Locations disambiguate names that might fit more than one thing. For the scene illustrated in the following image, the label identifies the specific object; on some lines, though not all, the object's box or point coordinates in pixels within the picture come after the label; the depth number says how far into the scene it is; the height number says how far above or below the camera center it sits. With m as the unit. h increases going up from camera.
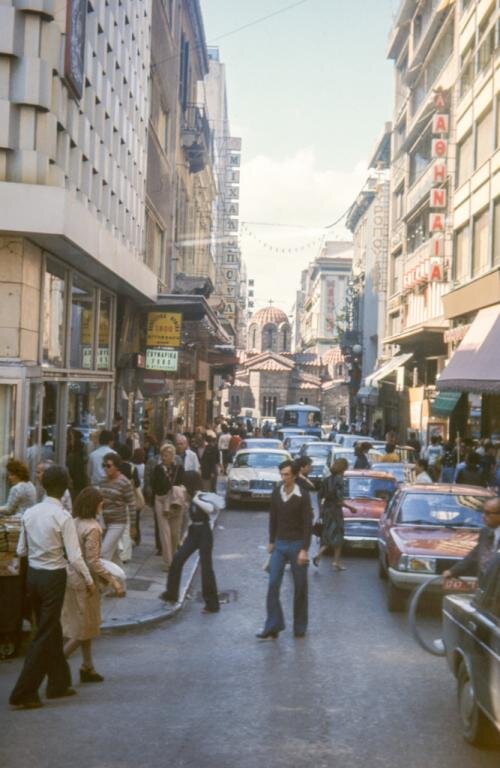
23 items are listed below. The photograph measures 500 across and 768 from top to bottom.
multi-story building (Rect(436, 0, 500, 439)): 25.92 +5.94
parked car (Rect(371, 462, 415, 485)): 22.30 -1.14
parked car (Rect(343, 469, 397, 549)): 17.27 -1.50
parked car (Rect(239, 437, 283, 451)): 30.62 -0.88
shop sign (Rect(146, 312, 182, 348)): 26.94 +2.18
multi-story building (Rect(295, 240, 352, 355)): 133.62 +16.86
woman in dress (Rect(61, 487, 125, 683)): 8.28 -1.50
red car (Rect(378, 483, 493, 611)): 11.77 -1.41
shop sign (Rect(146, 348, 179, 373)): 26.61 +1.33
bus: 69.25 -0.05
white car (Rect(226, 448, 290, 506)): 25.39 -1.56
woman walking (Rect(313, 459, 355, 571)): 15.59 -1.50
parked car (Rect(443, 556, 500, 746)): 6.39 -1.57
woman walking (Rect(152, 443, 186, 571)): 14.57 -1.24
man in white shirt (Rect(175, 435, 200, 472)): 18.08 -0.77
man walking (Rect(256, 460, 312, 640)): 10.57 -1.38
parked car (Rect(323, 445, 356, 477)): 27.17 -1.02
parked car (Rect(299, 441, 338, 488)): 30.17 -1.21
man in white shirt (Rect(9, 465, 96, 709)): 7.72 -1.26
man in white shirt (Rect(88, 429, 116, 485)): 15.34 -0.73
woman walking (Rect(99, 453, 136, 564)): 12.16 -1.12
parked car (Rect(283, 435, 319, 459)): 38.86 -1.02
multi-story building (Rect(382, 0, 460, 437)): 35.62 +8.76
